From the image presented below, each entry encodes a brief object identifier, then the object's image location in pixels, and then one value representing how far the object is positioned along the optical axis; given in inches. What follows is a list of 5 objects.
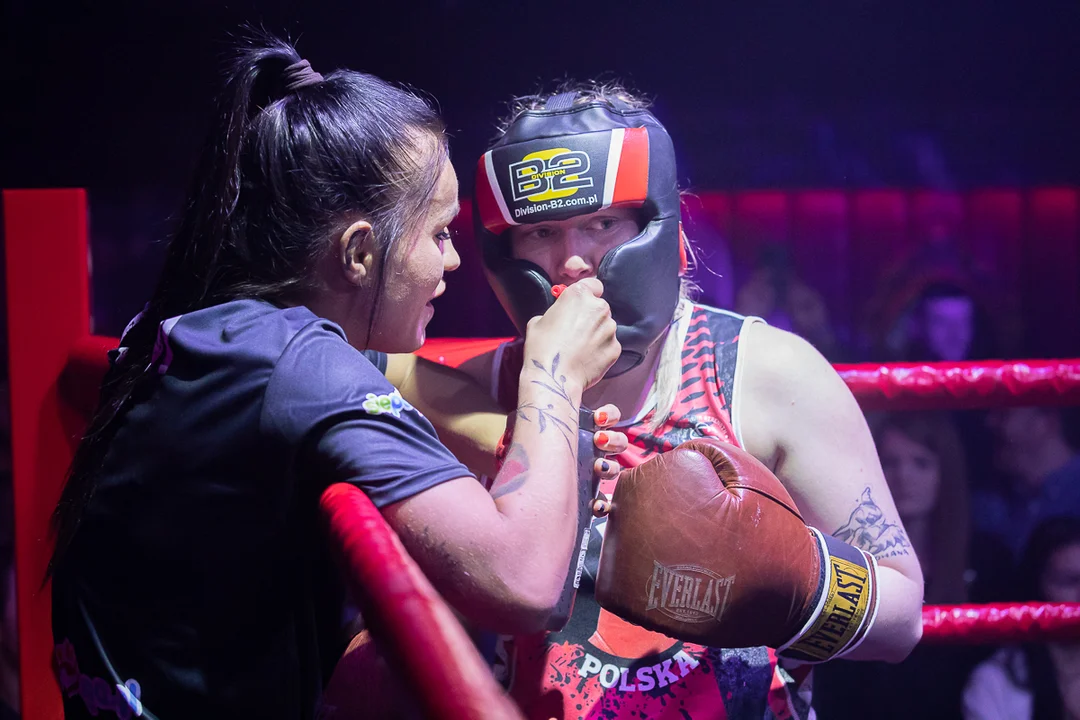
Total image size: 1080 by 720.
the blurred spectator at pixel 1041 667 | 97.2
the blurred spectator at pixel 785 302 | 141.2
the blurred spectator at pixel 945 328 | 133.9
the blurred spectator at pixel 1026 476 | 112.4
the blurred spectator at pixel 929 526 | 105.9
